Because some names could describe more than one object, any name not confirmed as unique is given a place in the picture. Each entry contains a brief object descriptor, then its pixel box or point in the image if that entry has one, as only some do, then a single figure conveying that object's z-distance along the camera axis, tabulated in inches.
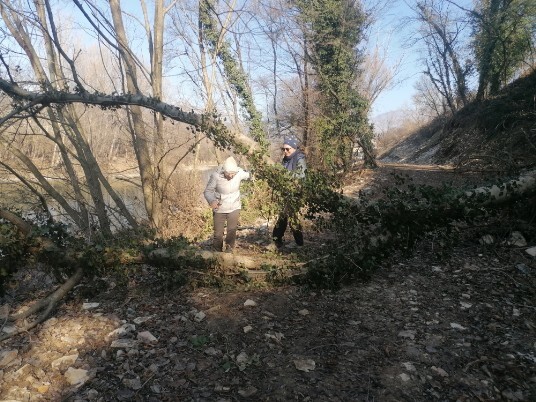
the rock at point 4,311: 144.9
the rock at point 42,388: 100.0
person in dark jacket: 190.9
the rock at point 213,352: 115.0
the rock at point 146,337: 123.3
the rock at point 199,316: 135.4
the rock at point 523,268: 156.2
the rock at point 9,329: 133.4
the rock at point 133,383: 100.8
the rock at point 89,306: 153.3
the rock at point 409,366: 104.3
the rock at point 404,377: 100.2
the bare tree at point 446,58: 838.5
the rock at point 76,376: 103.0
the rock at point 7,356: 114.6
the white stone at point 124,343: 119.9
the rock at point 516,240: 178.0
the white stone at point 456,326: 123.8
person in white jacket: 195.8
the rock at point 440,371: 101.4
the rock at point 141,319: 136.4
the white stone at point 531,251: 167.3
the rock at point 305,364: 107.3
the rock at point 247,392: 97.5
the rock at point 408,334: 120.7
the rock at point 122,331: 126.9
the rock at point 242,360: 108.3
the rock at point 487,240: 187.2
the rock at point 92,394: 96.7
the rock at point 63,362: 110.7
